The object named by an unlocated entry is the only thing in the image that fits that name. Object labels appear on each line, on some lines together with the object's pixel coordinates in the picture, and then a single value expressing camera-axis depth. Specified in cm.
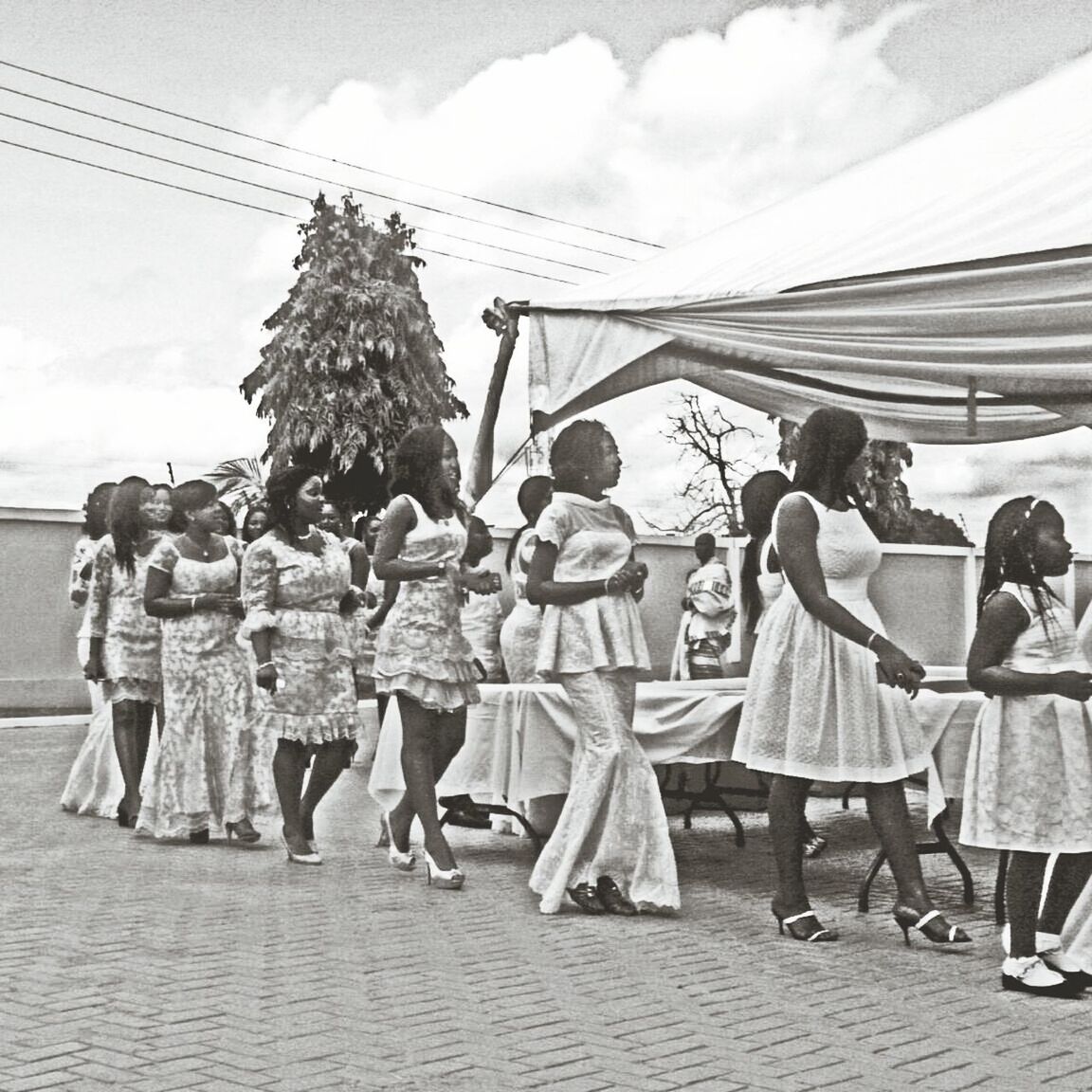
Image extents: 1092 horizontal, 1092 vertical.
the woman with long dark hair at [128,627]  1072
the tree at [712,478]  2725
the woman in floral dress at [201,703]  1001
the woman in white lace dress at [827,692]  690
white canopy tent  663
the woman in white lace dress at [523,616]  1040
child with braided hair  601
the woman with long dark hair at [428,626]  834
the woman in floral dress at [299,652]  915
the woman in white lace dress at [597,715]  770
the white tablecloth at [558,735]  817
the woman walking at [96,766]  1123
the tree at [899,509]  1461
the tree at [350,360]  6431
